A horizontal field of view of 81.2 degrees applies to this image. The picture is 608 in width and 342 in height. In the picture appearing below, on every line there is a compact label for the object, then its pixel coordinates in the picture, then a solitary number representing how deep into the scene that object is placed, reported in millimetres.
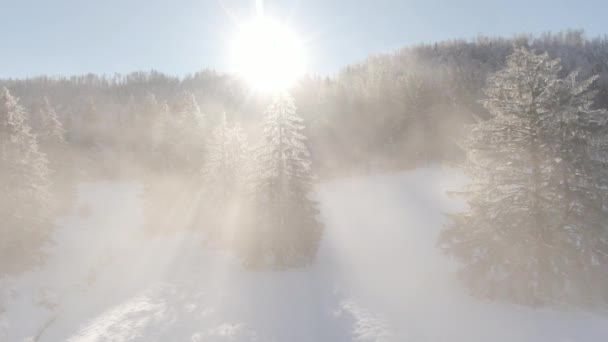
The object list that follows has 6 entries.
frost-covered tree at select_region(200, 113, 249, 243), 28094
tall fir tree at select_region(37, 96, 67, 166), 37938
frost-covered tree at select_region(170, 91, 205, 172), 33969
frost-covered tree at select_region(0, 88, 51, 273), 22797
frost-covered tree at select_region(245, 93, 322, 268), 22516
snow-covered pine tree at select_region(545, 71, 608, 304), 13266
